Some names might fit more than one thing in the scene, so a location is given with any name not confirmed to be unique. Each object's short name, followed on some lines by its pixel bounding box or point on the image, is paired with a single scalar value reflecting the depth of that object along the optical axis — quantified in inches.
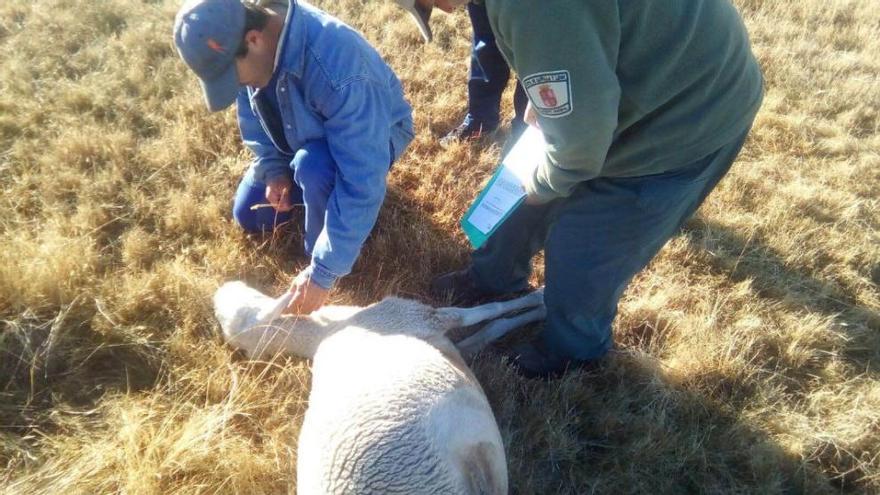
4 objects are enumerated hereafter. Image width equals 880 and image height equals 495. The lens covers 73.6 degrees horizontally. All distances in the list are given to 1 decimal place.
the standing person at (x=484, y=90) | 129.5
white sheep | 65.1
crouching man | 80.0
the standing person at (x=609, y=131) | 57.5
